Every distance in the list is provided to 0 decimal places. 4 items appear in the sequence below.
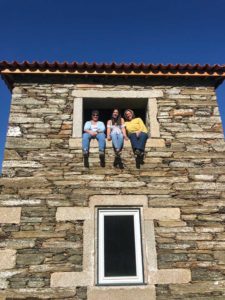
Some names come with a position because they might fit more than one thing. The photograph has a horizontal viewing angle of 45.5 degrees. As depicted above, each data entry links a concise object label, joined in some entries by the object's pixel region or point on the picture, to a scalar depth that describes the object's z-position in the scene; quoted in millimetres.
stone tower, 3859
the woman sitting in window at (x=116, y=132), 4658
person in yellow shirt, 4595
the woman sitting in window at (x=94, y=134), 4577
